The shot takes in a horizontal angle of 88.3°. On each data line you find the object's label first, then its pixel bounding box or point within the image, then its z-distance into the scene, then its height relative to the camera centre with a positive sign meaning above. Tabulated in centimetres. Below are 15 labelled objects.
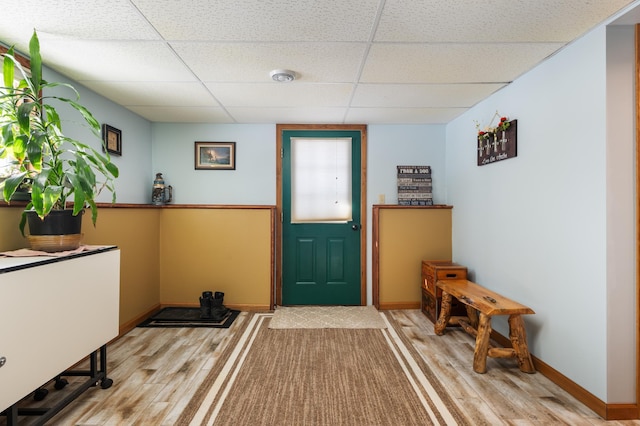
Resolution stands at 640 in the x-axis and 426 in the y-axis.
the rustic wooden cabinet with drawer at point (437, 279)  333 -73
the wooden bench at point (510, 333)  234 -86
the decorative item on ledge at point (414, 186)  399 +33
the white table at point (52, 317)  146 -55
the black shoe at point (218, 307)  354 -104
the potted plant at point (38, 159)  167 +29
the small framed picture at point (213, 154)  399 +71
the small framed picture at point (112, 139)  306 +71
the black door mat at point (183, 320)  335 -113
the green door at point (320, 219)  404 -8
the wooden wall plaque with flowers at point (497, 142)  267 +63
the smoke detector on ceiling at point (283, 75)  246 +104
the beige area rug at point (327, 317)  336 -114
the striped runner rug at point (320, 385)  186 -115
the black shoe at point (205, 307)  351 -101
